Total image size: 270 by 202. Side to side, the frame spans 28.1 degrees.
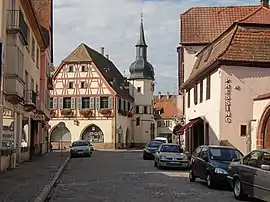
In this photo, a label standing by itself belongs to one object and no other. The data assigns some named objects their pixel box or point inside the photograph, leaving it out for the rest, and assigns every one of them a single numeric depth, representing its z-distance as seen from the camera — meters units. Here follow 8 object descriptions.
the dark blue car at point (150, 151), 43.62
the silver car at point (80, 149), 47.84
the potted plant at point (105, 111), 72.25
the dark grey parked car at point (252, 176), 13.72
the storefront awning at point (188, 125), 36.16
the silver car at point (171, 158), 29.23
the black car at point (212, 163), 18.75
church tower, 85.62
